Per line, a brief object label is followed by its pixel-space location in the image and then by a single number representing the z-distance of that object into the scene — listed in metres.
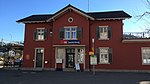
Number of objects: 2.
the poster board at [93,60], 10.81
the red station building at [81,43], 12.72
